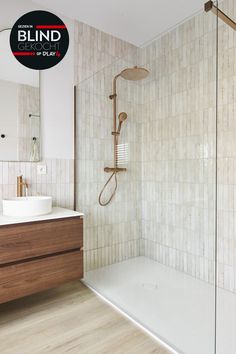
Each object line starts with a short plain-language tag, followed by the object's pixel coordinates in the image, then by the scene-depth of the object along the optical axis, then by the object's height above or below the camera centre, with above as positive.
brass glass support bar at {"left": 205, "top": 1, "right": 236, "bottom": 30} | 1.42 +0.97
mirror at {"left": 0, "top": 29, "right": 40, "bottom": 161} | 2.00 +0.53
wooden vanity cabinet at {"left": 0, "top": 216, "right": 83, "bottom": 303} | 1.54 -0.58
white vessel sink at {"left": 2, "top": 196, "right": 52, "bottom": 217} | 1.68 -0.25
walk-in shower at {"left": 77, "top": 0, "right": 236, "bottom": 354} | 1.50 -0.10
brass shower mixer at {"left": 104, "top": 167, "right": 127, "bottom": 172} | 2.31 +0.03
